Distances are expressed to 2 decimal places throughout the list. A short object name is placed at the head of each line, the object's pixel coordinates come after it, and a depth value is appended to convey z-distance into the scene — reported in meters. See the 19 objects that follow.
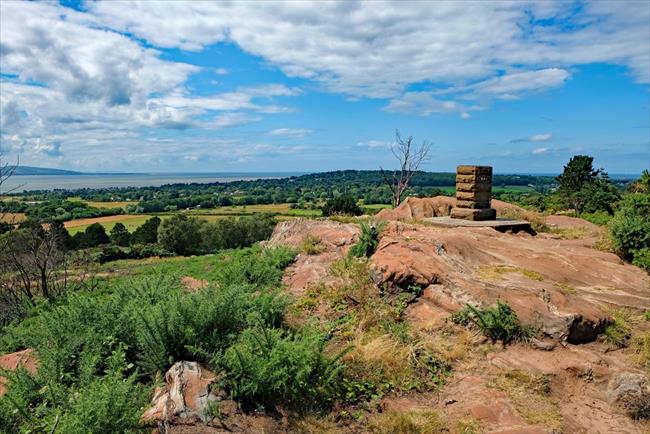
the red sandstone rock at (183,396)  4.62
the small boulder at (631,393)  5.43
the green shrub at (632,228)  10.27
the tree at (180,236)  50.78
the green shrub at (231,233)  52.66
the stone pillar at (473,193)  14.17
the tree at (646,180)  14.62
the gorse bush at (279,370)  4.98
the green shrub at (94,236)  52.25
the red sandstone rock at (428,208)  17.70
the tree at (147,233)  54.78
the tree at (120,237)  55.29
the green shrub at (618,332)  6.91
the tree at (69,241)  46.47
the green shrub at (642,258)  9.79
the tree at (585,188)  26.39
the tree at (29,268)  16.95
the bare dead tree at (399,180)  29.55
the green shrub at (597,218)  18.52
